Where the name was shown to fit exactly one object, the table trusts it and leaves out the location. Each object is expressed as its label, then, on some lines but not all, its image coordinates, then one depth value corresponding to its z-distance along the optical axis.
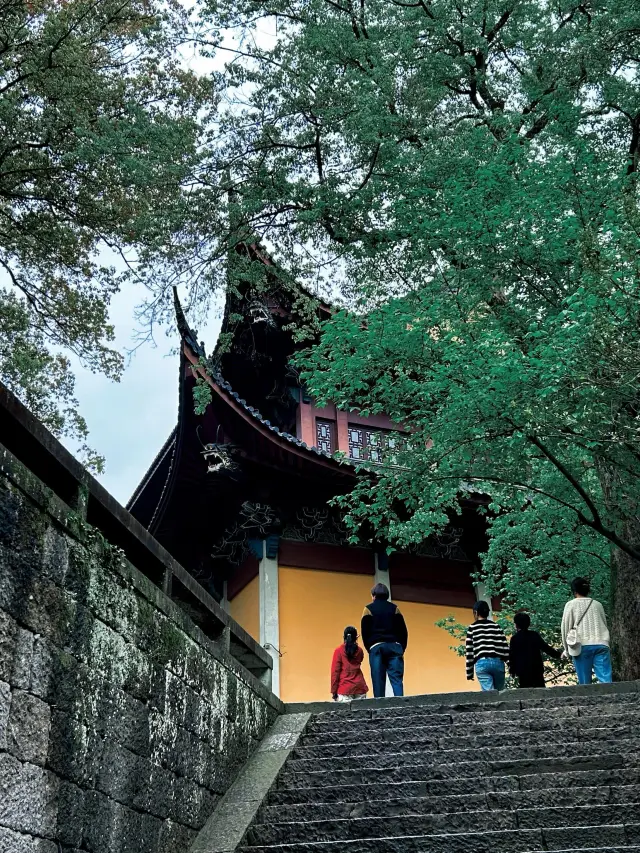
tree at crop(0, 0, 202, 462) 9.85
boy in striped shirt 8.79
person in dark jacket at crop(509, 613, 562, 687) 8.67
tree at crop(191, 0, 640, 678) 8.12
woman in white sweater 8.38
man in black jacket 9.18
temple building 13.34
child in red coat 9.74
